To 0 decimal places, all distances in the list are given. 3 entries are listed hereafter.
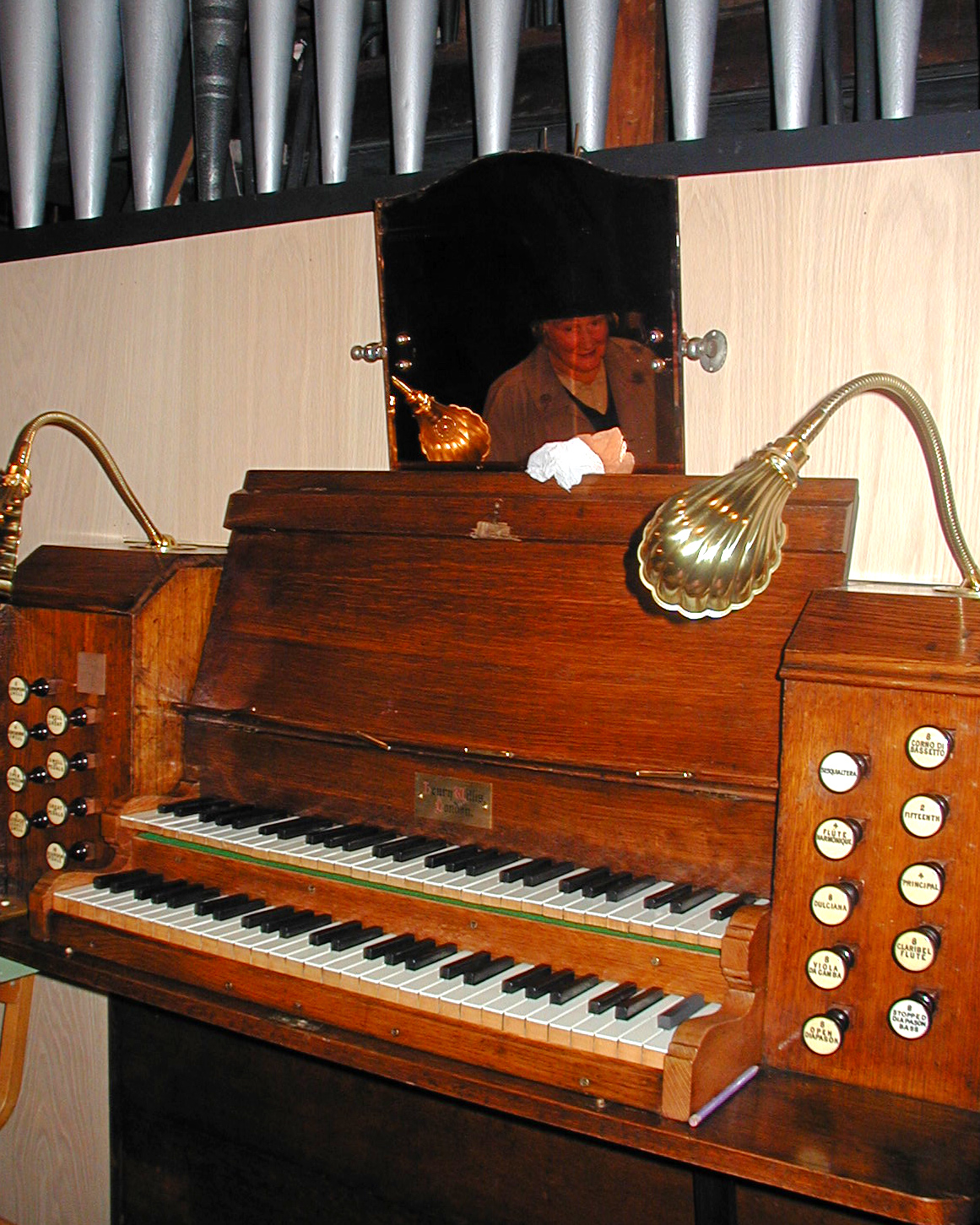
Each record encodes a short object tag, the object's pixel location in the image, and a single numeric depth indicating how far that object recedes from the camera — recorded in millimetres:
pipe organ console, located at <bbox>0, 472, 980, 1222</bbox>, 1446
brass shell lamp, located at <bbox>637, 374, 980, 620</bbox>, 1430
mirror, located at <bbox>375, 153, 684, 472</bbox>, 2061
